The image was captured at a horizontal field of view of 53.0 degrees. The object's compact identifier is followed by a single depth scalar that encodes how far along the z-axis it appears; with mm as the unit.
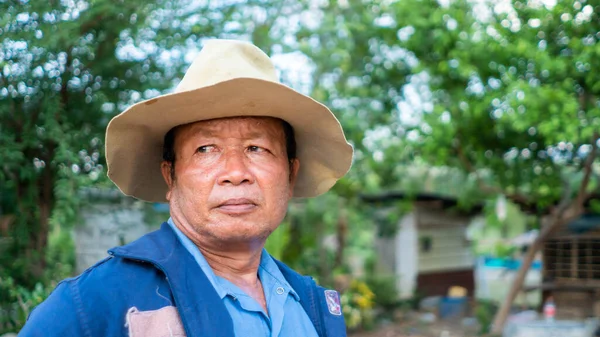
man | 1476
